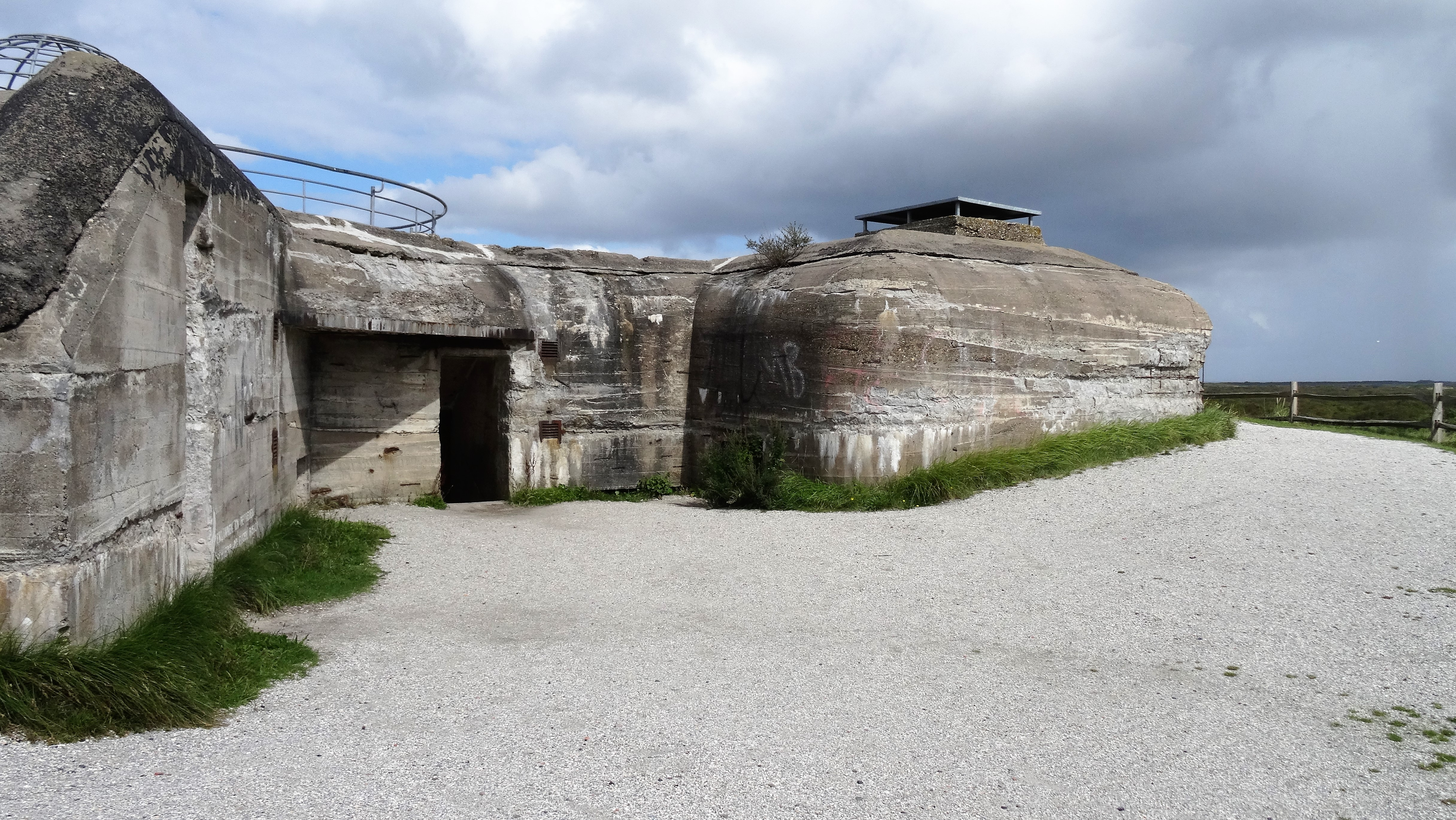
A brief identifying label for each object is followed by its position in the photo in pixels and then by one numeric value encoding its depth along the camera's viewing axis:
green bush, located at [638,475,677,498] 11.61
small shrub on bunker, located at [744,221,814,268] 11.77
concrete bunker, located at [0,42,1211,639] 4.30
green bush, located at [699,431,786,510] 10.09
